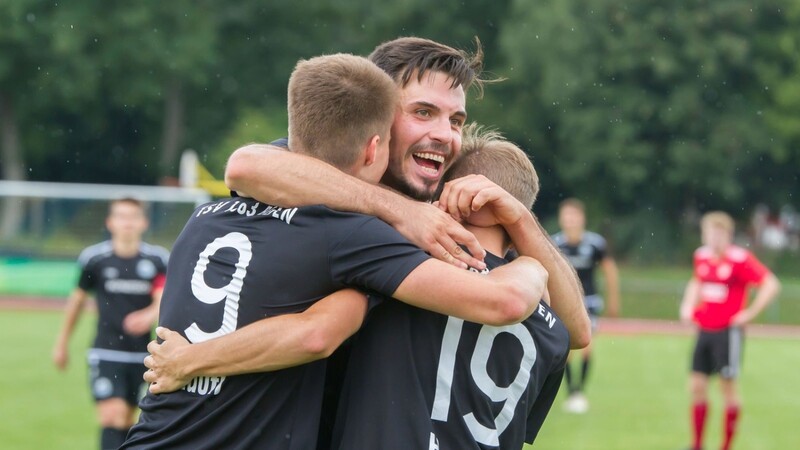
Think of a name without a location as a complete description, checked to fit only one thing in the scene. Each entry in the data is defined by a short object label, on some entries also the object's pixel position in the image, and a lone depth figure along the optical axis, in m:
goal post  52.22
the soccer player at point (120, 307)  17.44
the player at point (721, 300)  22.34
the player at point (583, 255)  26.56
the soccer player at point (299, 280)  5.93
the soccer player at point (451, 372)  6.02
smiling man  6.21
